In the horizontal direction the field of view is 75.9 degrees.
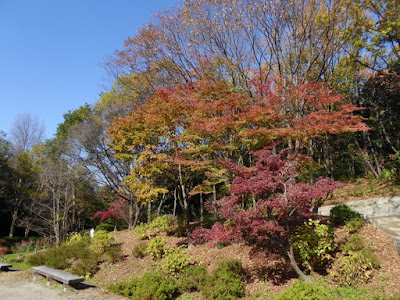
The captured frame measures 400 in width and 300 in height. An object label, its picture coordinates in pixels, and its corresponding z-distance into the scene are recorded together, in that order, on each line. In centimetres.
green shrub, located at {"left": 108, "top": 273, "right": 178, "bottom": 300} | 610
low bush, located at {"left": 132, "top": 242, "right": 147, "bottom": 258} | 1018
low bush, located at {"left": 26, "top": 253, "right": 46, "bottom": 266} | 1070
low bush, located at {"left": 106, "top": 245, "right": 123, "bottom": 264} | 1022
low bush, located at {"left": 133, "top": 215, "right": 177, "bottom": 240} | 1191
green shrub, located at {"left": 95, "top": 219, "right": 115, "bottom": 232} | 2032
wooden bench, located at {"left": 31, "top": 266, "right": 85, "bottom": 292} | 655
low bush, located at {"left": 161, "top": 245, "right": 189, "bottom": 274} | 785
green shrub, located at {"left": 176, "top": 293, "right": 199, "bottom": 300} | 652
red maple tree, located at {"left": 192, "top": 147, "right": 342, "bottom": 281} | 581
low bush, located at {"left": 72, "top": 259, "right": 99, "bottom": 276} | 948
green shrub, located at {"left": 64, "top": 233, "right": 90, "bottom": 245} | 1261
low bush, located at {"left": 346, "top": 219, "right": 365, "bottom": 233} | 765
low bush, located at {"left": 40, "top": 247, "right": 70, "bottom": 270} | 1020
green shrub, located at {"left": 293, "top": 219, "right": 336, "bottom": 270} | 632
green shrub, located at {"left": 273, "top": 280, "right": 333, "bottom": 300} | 455
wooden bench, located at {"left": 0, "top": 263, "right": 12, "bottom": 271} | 916
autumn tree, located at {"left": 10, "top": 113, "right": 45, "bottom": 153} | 2445
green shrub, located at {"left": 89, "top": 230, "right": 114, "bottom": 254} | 1109
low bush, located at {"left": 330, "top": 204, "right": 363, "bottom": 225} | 824
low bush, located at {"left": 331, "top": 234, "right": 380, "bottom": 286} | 577
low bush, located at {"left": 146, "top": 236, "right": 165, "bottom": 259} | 942
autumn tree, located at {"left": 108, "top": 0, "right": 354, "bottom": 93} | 1041
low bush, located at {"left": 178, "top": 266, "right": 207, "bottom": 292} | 685
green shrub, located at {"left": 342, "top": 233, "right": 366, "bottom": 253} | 657
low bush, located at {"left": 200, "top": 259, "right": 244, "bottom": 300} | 597
